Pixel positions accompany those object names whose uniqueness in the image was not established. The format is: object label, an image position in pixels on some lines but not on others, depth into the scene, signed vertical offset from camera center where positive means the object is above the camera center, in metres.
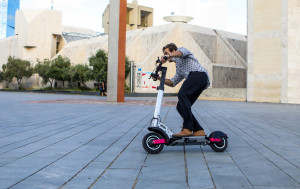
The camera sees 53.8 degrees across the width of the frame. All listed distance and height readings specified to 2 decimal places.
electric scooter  4.07 -0.67
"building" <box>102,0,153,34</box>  69.56 +18.10
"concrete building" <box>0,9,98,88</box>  63.88 +11.88
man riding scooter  4.18 +0.11
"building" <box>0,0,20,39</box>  156.62 +39.51
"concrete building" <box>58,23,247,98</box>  38.94 +6.24
